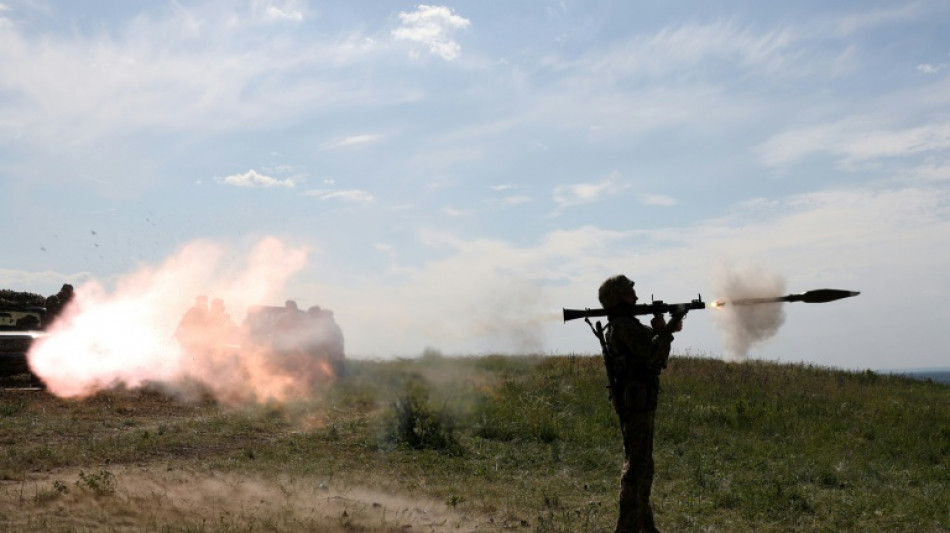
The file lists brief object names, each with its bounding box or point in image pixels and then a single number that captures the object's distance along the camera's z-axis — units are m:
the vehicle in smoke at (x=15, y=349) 20.66
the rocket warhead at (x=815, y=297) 8.45
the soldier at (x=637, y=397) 7.87
